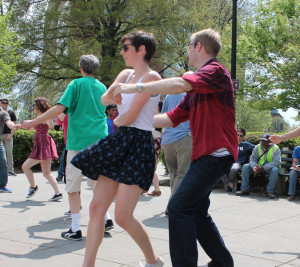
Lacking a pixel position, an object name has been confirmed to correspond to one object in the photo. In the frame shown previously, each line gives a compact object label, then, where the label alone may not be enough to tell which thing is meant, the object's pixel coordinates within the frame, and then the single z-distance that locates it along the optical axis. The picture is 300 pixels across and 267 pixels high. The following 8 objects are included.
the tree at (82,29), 22.81
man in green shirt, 4.96
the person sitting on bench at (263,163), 8.77
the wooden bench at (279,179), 9.12
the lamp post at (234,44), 16.55
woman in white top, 3.41
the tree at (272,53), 25.23
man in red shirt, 3.09
